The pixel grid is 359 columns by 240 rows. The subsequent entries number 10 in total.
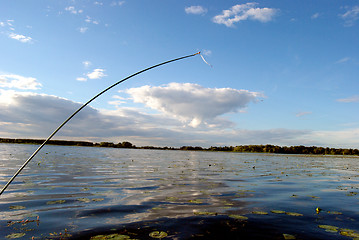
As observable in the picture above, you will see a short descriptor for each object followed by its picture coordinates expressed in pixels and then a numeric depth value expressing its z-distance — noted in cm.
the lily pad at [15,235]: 614
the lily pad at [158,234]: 646
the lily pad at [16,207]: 905
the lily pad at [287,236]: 658
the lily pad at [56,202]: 1000
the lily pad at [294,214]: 896
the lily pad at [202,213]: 884
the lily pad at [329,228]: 735
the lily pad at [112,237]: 617
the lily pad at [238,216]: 835
